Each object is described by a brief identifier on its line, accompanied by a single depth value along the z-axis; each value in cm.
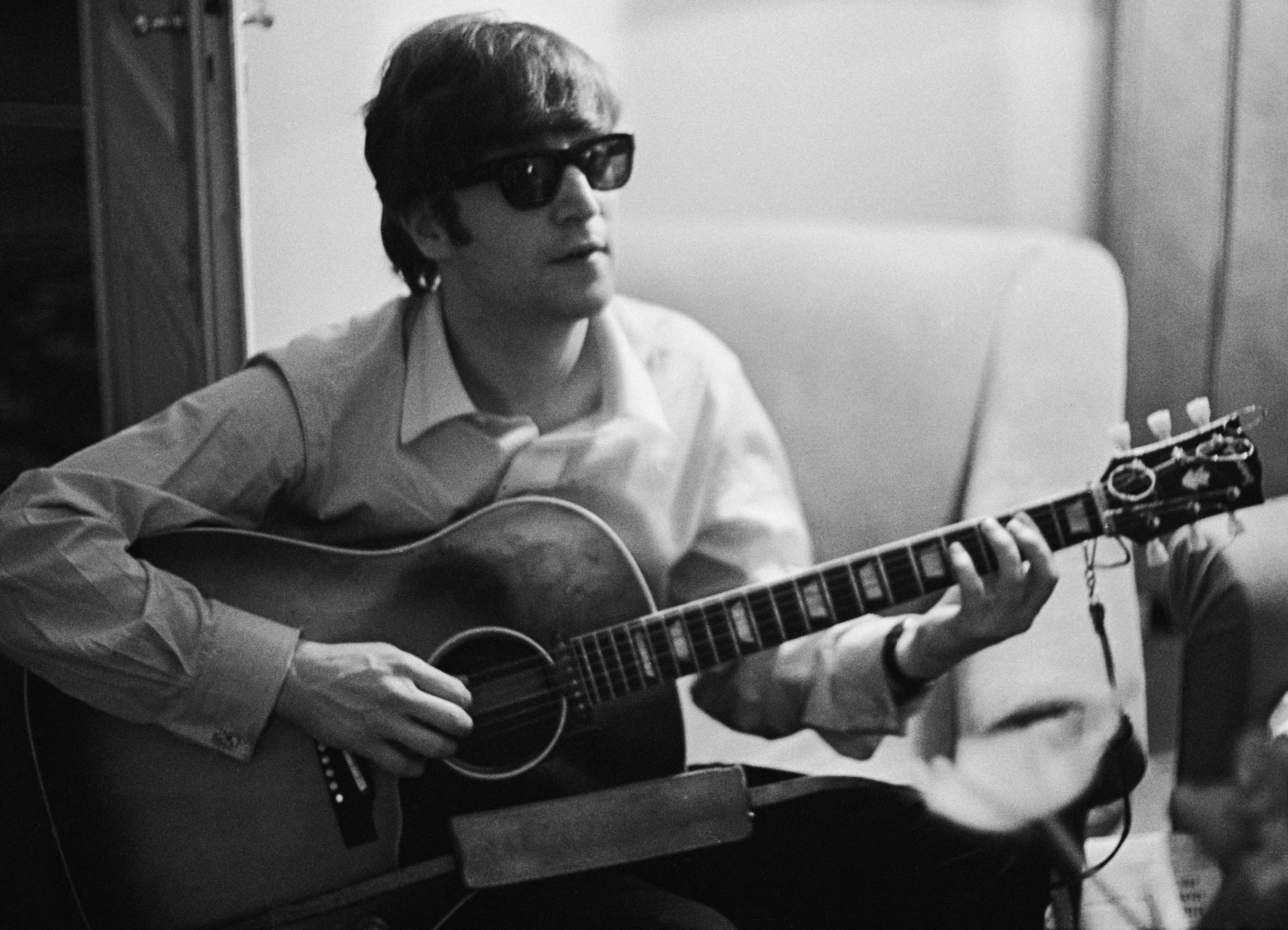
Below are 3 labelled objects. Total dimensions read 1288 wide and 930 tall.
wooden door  380
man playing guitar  347
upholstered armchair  368
